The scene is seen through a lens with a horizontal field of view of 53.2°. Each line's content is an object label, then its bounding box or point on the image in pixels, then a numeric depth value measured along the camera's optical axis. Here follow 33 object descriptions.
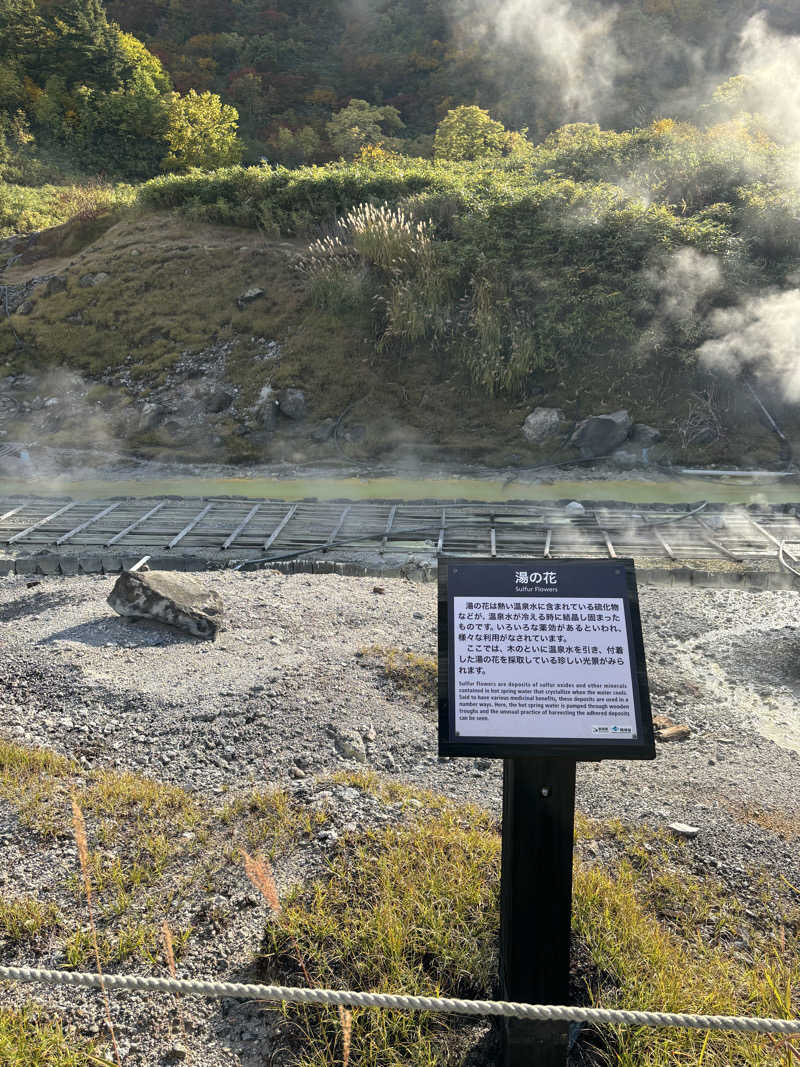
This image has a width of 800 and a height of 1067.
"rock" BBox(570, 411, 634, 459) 10.85
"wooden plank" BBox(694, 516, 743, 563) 7.50
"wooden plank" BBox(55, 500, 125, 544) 8.15
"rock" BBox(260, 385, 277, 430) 11.77
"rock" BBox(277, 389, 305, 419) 11.89
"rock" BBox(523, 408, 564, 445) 11.23
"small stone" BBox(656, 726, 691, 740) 4.66
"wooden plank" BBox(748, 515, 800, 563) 7.41
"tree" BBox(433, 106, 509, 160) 21.25
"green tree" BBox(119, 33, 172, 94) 26.24
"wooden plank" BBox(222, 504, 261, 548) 7.94
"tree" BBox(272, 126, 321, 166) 25.75
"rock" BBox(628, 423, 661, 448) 10.95
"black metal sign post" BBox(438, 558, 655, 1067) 2.26
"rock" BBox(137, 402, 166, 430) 12.00
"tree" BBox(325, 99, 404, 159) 24.75
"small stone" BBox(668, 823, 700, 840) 3.66
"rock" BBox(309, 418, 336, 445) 11.55
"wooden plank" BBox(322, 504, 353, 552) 7.92
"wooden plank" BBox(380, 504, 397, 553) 8.00
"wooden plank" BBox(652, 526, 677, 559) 7.58
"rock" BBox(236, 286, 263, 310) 13.96
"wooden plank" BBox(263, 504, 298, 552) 7.96
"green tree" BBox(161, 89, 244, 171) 23.14
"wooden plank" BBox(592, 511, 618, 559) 7.54
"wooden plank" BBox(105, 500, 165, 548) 8.00
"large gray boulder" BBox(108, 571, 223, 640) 5.69
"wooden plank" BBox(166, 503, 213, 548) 7.99
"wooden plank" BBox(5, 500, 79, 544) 8.19
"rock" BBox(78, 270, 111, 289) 15.03
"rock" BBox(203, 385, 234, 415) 12.19
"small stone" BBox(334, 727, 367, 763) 4.39
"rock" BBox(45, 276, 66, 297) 15.19
